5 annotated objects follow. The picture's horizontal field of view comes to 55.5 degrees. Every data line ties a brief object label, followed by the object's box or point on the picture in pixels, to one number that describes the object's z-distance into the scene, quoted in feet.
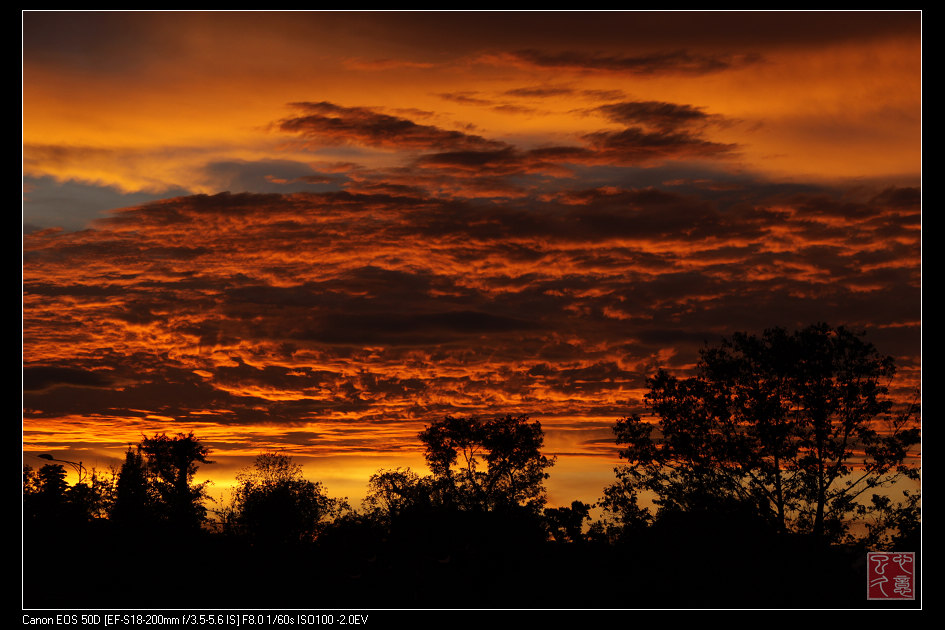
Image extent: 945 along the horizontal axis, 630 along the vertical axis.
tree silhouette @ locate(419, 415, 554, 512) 257.55
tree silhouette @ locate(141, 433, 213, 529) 307.17
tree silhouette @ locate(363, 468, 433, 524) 254.27
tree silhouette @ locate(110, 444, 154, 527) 263.29
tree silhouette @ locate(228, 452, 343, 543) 306.14
